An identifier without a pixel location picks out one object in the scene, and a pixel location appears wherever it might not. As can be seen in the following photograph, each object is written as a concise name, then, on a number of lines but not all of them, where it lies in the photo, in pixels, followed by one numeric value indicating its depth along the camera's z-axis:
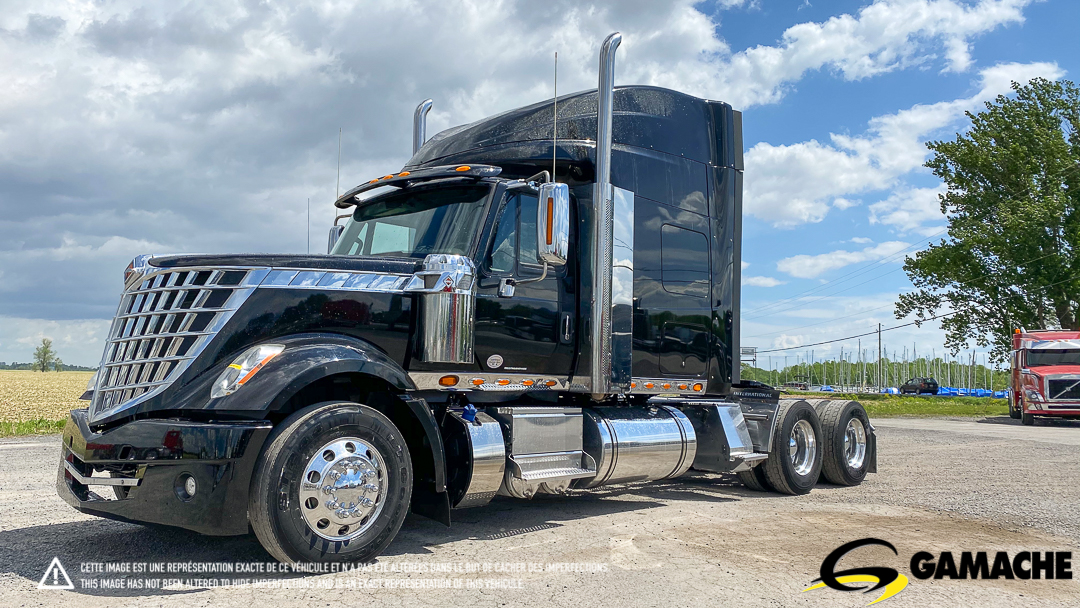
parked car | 60.91
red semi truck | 25.92
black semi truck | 4.98
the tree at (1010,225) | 38.31
